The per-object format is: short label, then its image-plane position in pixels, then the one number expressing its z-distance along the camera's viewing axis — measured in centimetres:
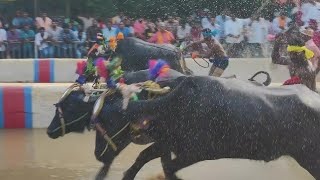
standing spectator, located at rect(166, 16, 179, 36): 1691
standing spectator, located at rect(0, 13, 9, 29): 1680
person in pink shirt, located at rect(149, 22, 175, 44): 1432
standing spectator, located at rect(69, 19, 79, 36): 1672
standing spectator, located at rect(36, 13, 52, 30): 1662
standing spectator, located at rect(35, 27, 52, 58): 1614
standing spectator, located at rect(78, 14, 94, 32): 1898
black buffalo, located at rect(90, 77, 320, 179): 571
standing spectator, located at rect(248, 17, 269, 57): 1664
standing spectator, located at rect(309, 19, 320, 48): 1111
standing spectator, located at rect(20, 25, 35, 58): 1638
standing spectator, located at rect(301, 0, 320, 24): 1452
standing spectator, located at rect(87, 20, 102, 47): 1672
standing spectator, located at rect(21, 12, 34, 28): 1711
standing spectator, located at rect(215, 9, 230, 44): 1672
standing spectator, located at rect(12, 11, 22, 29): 1703
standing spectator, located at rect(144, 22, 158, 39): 1636
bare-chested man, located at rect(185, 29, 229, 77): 1048
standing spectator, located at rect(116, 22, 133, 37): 1643
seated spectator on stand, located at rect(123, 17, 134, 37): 1685
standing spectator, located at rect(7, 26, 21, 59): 1631
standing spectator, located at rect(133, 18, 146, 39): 1682
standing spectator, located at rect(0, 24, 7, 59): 1606
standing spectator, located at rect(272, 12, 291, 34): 1617
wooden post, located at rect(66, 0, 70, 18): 2046
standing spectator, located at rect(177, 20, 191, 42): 1678
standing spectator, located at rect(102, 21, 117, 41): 1625
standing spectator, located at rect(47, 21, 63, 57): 1633
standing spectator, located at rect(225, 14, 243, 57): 1666
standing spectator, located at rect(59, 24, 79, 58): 1639
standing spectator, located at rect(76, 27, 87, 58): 1653
